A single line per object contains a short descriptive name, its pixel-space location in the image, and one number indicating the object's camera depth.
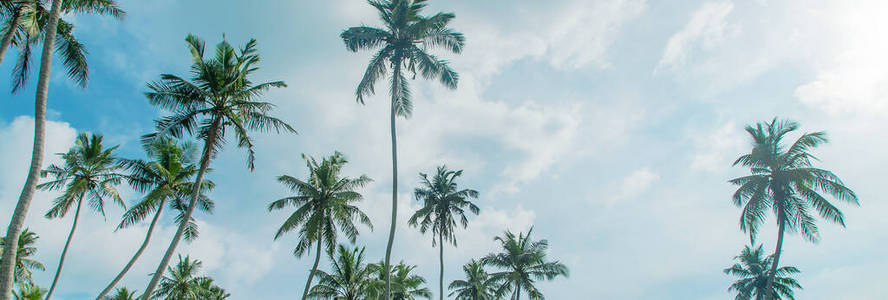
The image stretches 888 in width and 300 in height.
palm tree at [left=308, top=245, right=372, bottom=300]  31.44
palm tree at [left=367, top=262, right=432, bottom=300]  35.80
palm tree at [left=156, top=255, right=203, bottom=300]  37.66
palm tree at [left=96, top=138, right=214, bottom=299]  23.81
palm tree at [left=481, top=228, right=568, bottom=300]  39.41
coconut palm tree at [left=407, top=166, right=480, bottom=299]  35.34
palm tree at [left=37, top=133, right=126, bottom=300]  24.84
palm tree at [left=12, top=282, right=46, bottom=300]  27.26
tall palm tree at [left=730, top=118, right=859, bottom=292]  27.70
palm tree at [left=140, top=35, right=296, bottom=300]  18.14
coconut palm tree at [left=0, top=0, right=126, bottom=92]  14.05
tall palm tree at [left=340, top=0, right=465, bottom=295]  23.84
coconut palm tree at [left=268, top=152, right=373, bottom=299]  28.19
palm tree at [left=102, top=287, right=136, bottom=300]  37.59
